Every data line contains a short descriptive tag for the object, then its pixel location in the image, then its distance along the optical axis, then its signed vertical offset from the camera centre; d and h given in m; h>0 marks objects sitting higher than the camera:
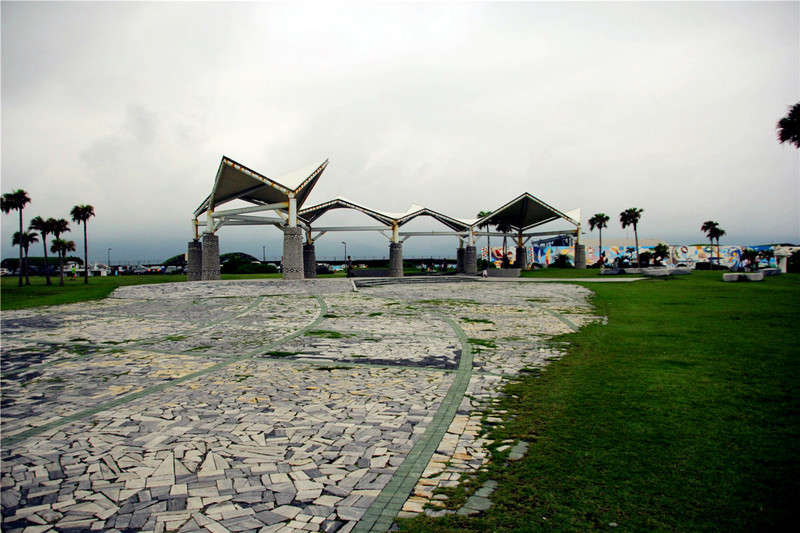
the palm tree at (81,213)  48.06 +7.21
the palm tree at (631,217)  57.62 +7.04
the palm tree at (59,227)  49.00 +5.77
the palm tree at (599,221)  63.75 +7.13
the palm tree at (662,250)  61.50 +2.51
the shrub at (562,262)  64.50 +0.93
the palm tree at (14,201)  43.22 +7.91
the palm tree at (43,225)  48.22 +5.89
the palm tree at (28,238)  50.28 +4.55
